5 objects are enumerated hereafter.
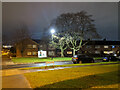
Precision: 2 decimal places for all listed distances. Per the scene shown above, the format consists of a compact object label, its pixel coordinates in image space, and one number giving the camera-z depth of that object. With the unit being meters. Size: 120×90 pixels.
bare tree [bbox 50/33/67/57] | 38.92
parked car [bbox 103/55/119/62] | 28.16
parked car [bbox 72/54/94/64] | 22.77
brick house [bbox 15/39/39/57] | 51.66
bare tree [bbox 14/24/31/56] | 49.22
